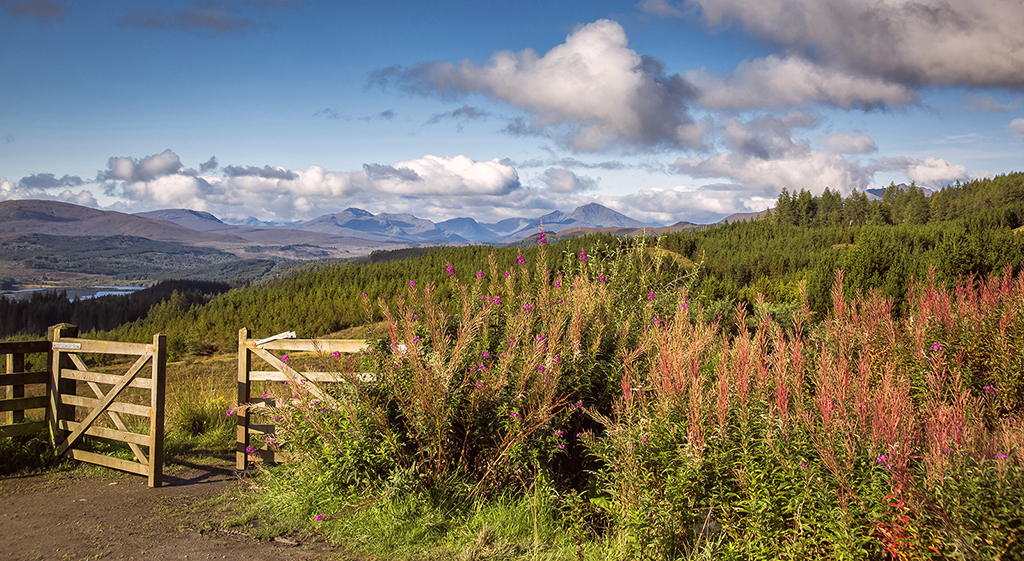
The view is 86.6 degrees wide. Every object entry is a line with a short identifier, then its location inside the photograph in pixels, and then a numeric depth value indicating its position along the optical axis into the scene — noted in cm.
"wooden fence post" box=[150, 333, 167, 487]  634
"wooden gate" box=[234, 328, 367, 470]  602
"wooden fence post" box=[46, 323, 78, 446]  714
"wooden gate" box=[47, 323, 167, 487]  642
